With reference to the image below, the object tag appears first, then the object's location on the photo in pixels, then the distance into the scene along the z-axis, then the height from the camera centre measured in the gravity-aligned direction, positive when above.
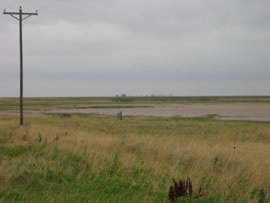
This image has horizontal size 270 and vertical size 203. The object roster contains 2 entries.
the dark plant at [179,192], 9.49 -1.68
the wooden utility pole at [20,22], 44.31 +5.62
